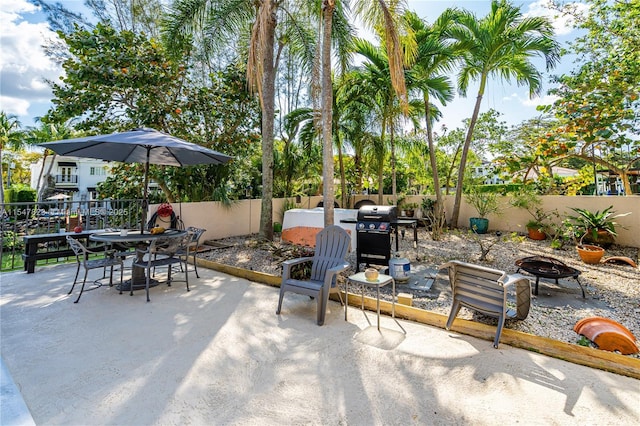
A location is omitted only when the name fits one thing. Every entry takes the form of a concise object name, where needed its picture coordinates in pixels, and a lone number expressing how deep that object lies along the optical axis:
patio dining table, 4.23
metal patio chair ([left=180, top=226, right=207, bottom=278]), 4.79
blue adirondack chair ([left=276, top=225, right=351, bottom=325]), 3.40
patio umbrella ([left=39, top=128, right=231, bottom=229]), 4.27
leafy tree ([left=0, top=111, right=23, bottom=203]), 17.78
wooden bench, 5.25
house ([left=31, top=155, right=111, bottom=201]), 30.95
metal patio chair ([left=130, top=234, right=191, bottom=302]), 4.24
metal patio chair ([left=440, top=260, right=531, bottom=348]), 2.89
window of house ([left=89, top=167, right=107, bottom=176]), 32.72
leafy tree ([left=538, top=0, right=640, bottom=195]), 7.19
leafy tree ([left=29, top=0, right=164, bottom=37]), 11.20
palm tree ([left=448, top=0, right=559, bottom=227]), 8.35
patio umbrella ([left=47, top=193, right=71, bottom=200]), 19.87
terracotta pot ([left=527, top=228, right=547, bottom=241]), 8.55
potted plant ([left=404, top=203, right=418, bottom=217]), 11.47
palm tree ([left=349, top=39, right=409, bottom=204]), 9.81
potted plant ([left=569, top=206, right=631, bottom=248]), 6.86
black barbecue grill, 5.02
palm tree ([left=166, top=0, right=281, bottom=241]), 7.32
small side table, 3.32
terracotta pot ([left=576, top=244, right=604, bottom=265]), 5.93
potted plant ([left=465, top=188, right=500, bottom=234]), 9.77
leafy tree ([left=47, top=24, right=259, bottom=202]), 7.29
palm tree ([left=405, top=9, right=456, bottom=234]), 9.26
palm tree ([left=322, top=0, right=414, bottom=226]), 5.12
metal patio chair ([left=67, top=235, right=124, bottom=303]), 4.08
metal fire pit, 4.09
